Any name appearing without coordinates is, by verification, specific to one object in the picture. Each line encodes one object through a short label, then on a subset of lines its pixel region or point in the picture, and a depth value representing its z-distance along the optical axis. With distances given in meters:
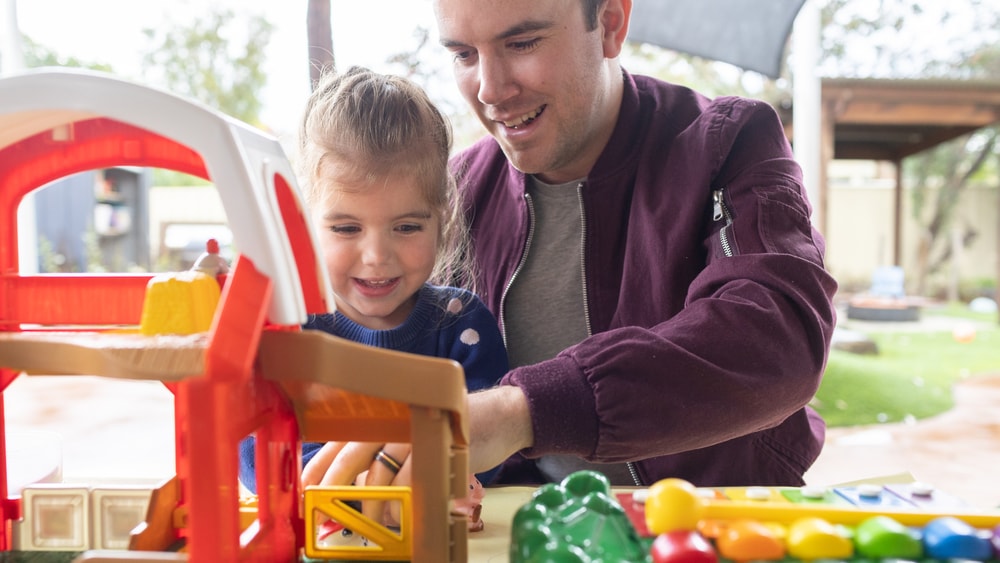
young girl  1.14
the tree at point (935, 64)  8.50
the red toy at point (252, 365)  0.53
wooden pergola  5.48
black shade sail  2.96
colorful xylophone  0.56
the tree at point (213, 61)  7.02
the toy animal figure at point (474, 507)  0.86
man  0.83
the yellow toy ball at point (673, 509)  0.60
